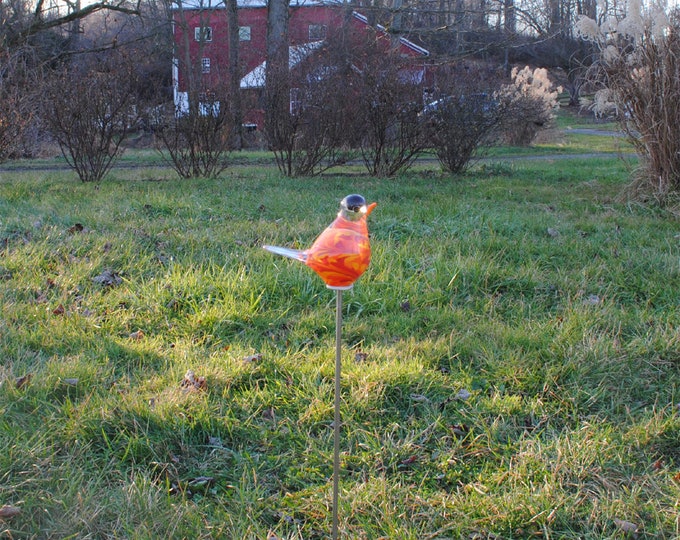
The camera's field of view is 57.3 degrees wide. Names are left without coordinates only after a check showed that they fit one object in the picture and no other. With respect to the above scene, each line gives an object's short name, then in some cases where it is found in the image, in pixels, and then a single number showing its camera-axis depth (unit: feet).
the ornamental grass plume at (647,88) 22.24
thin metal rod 6.17
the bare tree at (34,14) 41.19
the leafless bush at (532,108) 55.01
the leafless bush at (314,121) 32.55
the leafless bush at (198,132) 32.22
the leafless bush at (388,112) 32.24
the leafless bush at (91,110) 29.37
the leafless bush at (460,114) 32.86
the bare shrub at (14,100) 28.78
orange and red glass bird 5.60
